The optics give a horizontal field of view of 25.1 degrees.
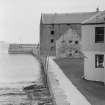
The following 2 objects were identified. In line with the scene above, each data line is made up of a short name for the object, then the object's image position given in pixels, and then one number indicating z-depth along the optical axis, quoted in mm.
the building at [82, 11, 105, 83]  18891
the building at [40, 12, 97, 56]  68375
